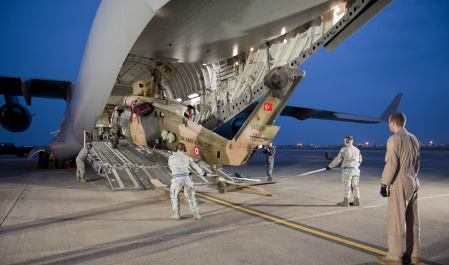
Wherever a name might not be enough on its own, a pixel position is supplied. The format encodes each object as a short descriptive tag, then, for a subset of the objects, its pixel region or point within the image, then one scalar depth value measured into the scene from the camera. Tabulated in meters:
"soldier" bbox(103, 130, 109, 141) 17.34
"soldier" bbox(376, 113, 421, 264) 3.32
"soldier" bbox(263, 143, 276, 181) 10.52
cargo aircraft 6.71
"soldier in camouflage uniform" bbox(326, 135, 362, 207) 6.52
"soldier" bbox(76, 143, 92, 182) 10.66
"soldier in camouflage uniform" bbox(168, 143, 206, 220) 5.43
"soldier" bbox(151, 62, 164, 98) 10.95
